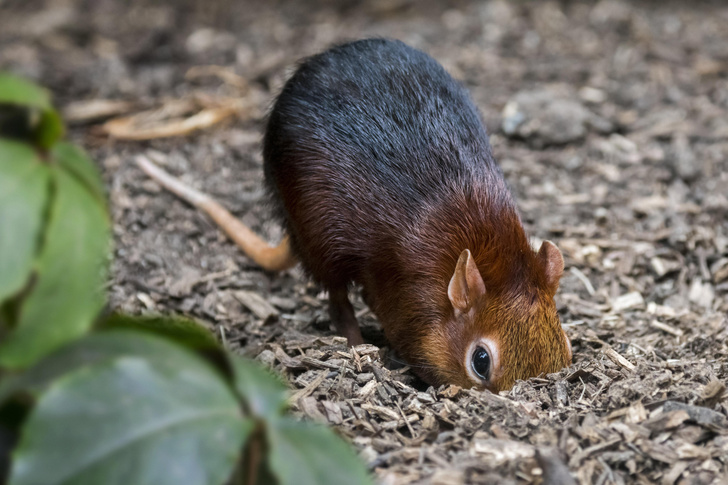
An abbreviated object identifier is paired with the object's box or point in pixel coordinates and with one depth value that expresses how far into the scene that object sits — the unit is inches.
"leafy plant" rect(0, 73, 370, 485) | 126.4
